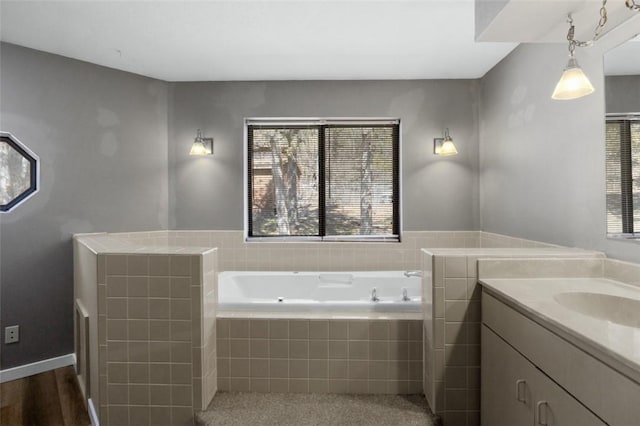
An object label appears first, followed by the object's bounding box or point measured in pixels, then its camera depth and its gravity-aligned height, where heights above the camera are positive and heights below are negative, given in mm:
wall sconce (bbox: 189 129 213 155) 3025 +617
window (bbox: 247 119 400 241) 3252 +315
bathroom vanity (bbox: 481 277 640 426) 866 -446
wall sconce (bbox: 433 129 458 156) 2980 +589
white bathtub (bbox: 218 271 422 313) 2902 -643
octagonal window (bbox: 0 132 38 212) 2400 +303
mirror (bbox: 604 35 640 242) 1506 +333
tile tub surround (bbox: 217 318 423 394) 1845 -803
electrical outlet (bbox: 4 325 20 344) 2381 -856
